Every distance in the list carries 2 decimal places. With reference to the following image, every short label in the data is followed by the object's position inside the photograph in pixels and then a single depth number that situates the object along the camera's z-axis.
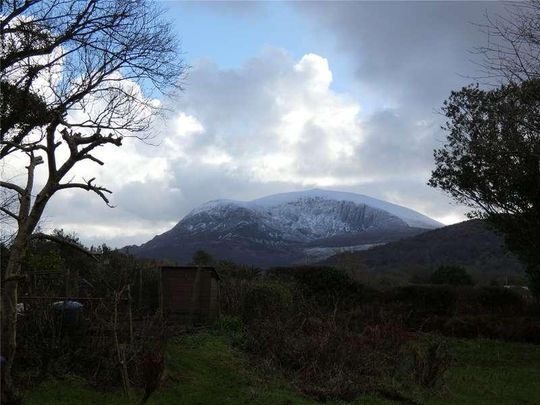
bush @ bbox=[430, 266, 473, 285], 32.72
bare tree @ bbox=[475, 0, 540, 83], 9.55
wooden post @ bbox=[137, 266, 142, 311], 15.88
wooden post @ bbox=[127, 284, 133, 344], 10.18
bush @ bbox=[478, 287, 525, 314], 27.88
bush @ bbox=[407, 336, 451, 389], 12.34
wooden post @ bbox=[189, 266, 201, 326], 16.41
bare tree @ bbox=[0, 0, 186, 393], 7.50
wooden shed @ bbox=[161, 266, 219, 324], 16.30
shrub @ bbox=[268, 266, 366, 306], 26.91
